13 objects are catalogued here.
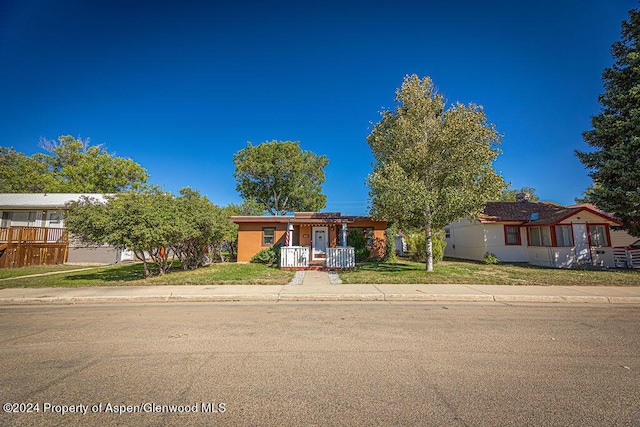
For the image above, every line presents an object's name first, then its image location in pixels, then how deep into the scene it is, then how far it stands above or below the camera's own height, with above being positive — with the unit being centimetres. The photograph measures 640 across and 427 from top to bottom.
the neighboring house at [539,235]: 1725 +71
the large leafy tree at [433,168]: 1265 +367
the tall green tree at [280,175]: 3700 +931
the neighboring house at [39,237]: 1845 +50
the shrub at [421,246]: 1895 -4
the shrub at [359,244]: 2017 +9
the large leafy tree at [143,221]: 1071 +95
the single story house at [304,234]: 2052 +83
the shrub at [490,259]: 1861 -89
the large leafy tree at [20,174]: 3516 +885
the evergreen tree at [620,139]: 1383 +559
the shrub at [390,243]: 1997 +16
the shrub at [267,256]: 1956 -76
